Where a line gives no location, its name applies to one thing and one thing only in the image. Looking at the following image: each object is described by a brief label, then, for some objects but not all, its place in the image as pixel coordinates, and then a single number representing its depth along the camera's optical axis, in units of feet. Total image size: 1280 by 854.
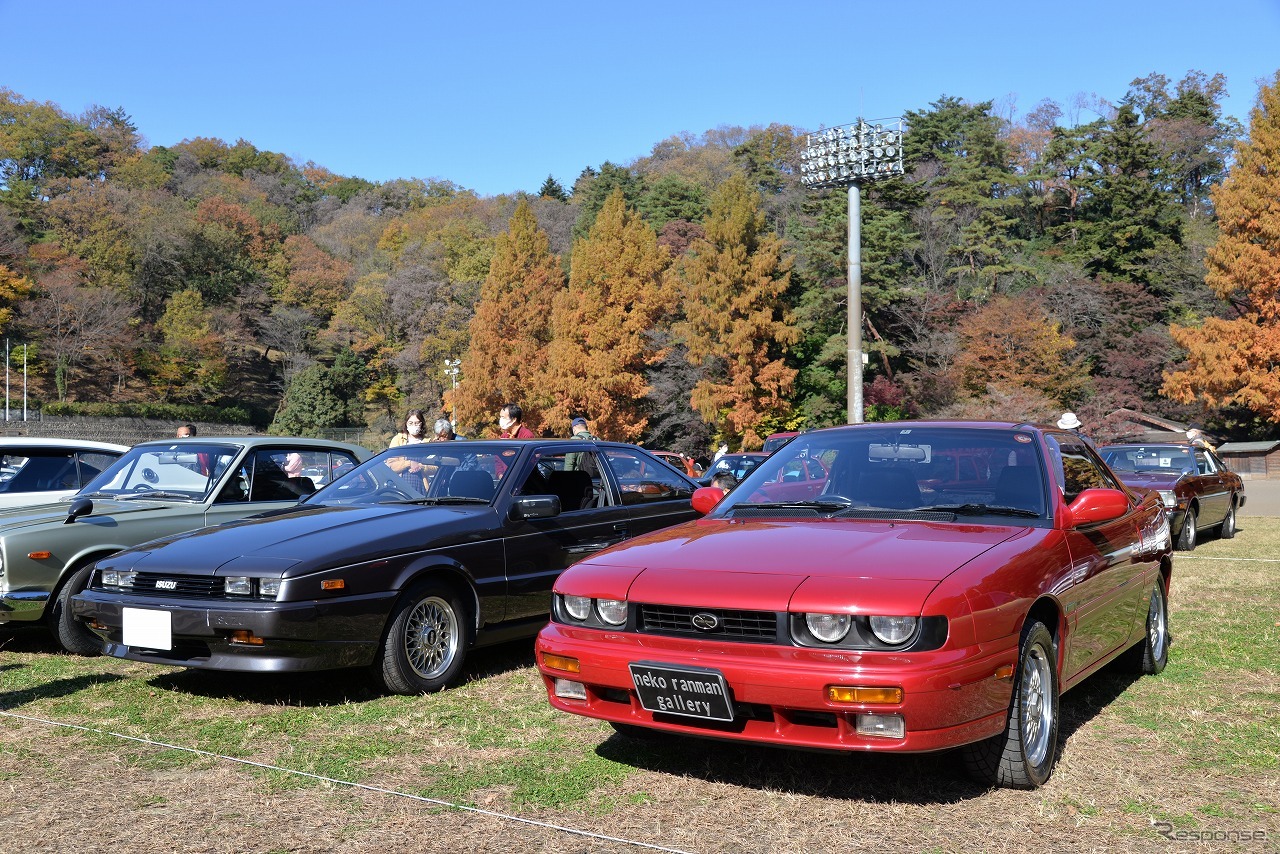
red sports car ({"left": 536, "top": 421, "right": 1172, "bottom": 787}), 12.26
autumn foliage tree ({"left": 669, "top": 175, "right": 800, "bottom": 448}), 151.43
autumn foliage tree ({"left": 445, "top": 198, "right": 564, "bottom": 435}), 175.42
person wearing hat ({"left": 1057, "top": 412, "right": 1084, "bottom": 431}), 38.07
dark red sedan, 45.42
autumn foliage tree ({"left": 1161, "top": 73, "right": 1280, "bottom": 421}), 126.72
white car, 29.73
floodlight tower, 124.36
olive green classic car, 23.13
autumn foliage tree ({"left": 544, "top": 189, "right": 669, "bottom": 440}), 160.97
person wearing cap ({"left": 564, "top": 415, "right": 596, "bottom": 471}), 24.27
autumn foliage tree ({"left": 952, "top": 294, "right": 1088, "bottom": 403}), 138.41
